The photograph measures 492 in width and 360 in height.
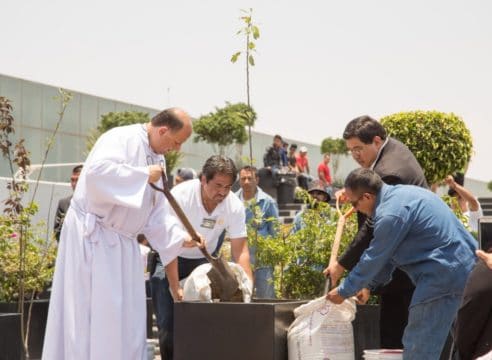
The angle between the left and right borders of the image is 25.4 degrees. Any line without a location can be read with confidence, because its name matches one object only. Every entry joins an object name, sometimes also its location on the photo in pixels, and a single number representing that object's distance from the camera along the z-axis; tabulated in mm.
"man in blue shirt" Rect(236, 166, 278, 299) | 8867
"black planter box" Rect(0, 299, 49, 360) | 10055
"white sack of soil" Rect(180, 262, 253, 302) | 7406
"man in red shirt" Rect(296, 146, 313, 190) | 27719
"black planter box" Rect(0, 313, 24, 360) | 8023
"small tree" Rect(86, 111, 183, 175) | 35531
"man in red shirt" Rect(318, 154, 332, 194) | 26812
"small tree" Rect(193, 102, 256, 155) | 42188
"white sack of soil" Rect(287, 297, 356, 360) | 6840
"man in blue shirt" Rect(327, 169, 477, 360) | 6367
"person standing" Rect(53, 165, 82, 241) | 10836
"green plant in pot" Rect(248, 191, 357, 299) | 8461
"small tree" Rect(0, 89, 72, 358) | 9594
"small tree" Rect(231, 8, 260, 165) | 7785
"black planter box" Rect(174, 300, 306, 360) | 6918
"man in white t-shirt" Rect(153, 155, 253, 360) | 8062
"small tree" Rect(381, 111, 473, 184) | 12664
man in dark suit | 7109
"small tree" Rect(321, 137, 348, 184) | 49838
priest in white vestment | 6652
